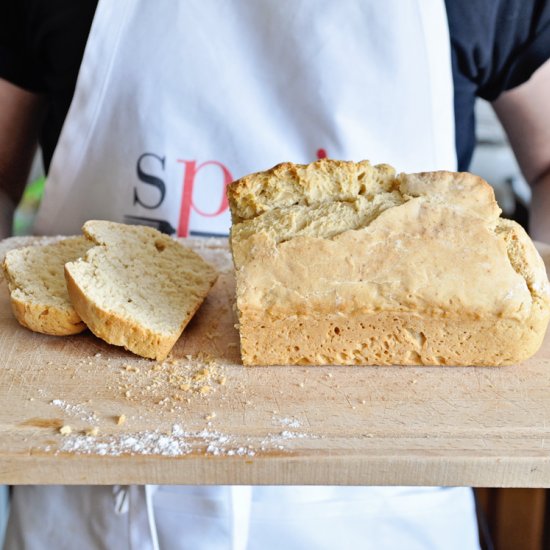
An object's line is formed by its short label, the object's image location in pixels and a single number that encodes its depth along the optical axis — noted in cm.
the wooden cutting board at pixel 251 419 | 42
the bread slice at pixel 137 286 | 50
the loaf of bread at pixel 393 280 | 48
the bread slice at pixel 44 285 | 52
